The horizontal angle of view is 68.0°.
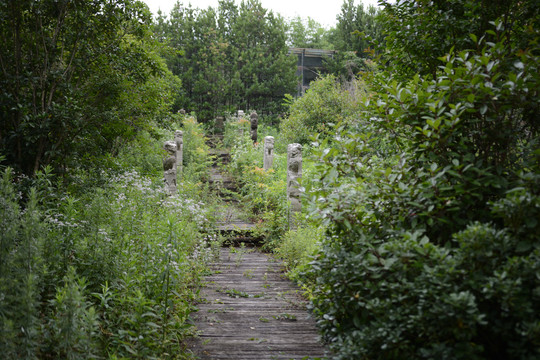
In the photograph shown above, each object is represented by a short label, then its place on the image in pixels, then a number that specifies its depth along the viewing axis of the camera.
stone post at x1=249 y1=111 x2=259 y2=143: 16.27
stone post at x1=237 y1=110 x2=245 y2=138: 17.02
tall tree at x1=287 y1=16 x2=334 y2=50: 34.13
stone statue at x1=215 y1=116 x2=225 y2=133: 20.08
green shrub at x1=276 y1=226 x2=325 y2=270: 6.12
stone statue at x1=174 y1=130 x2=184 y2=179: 11.34
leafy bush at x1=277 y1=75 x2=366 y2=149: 14.63
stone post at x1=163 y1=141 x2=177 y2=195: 8.56
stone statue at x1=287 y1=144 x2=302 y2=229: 7.69
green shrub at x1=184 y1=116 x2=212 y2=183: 11.59
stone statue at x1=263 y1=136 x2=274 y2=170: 11.55
